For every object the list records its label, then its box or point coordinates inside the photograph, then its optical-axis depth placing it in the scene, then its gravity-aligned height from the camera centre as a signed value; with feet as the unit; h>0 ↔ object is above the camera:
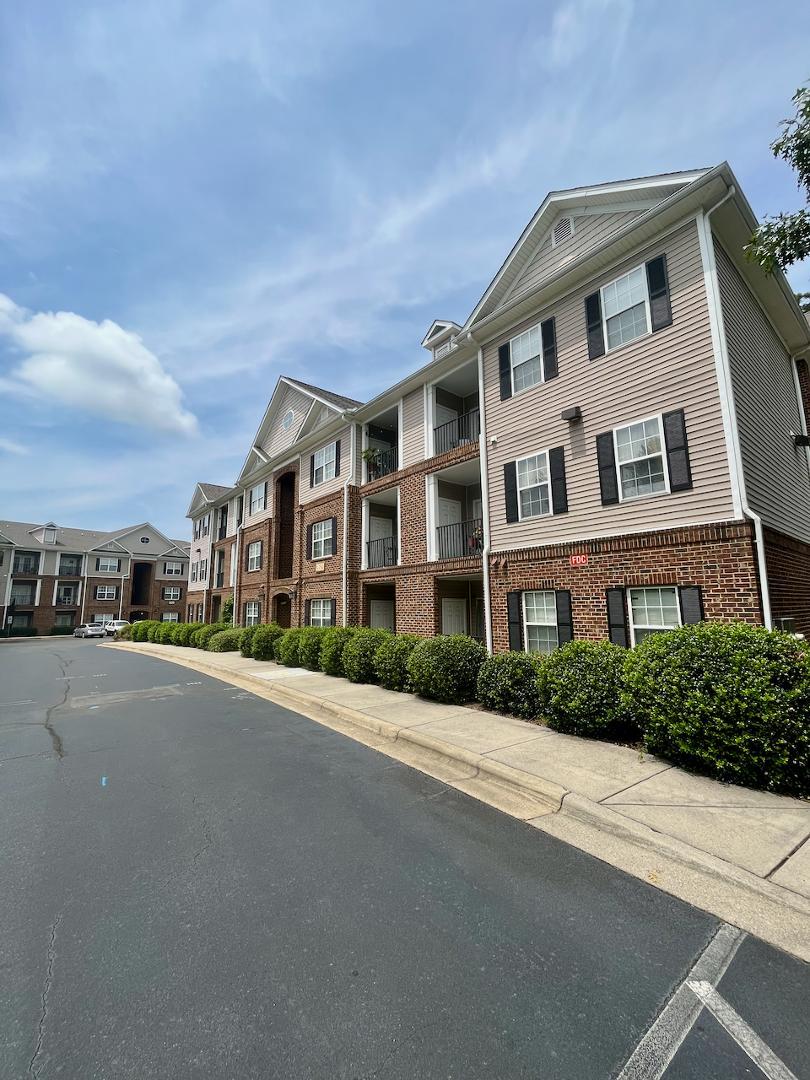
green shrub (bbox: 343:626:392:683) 40.78 -3.51
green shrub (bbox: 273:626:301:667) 53.25 -3.77
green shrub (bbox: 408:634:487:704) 32.32 -3.75
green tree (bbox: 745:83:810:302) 19.76 +16.02
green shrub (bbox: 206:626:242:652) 74.54 -4.11
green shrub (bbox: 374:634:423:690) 36.99 -3.63
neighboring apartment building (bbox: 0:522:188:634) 168.14 +14.45
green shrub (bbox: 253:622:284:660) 61.62 -3.33
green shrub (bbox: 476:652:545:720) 28.25 -4.30
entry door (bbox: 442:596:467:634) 51.72 -0.39
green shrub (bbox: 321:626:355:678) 45.65 -3.36
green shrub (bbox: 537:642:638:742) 23.29 -3.97
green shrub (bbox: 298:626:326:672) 50.26 -3.52
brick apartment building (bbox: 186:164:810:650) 29.14 +12.94
